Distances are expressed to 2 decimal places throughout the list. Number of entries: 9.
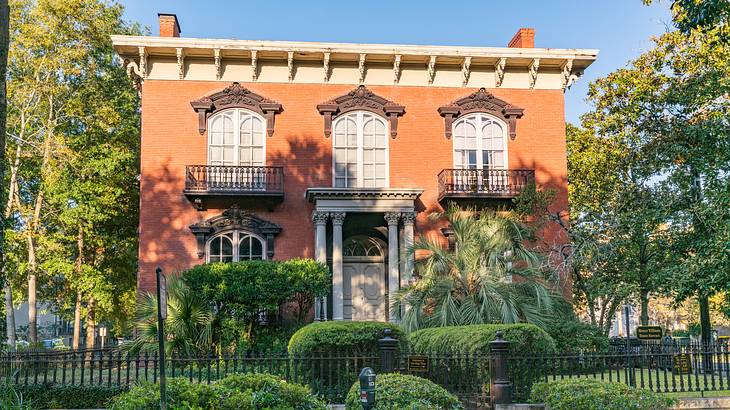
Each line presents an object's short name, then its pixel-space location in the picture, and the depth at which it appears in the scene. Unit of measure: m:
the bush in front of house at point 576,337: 17.61
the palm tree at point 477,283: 17.12
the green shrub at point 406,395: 9.53
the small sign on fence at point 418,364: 11.84
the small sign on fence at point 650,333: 18.59
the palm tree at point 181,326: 17.34
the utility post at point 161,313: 6.99
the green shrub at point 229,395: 8.09
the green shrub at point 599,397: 10.04
